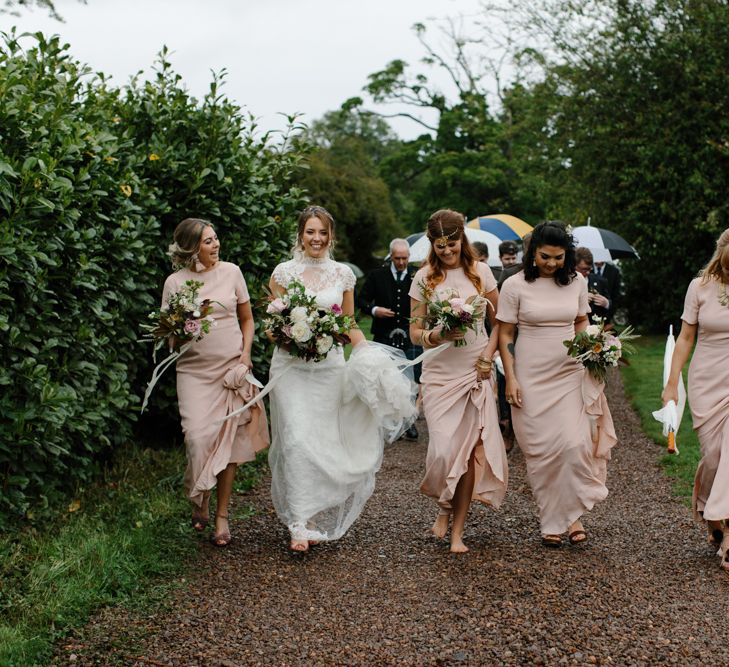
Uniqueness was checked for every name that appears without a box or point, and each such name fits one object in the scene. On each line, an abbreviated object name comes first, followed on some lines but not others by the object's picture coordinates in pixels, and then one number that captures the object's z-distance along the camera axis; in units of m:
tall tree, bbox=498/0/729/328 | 20.84
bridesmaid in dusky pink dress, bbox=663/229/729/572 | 6.39
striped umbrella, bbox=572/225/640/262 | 14.90
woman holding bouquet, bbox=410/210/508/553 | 6.64
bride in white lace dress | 6.63
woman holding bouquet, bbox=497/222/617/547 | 6.64
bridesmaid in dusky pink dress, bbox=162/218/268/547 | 6.76
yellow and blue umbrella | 14.93
